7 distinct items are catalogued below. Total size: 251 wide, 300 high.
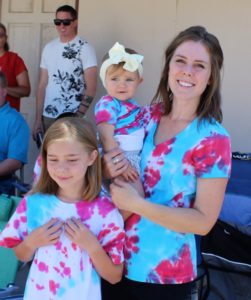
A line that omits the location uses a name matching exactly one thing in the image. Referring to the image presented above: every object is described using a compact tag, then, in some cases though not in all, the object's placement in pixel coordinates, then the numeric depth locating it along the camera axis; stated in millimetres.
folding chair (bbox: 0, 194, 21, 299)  2686
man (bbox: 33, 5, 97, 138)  4328
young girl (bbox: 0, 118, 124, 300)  1637
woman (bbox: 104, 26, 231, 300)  1546
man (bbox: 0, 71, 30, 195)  3383
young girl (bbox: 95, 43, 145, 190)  1705
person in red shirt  4645
